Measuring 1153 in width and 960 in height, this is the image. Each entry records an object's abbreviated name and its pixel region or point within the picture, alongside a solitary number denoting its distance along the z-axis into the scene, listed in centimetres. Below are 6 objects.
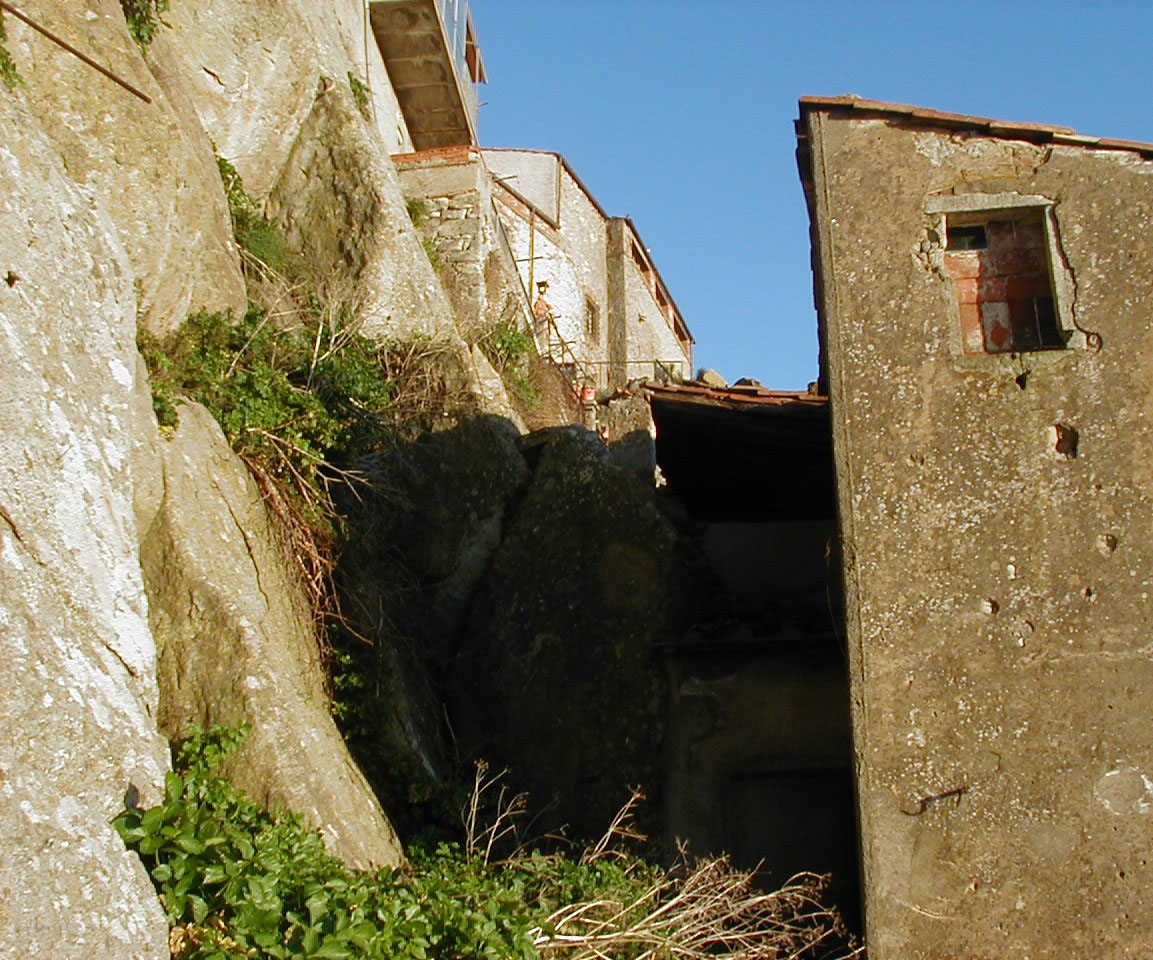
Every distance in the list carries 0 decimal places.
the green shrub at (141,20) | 1143
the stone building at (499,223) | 1691
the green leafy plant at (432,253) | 1634
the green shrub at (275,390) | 959
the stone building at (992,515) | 689
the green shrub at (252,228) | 1273
